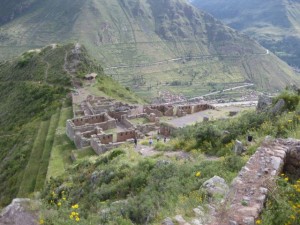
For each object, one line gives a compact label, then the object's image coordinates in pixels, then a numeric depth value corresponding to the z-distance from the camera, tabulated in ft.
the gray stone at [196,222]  26.25
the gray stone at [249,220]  24.99
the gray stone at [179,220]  26.93
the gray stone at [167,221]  27.20
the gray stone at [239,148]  42.49
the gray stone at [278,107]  56.53
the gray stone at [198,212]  27.35
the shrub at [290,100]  56.52
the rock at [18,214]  35.27
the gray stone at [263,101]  72.00
